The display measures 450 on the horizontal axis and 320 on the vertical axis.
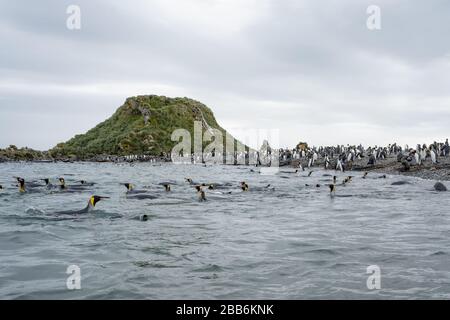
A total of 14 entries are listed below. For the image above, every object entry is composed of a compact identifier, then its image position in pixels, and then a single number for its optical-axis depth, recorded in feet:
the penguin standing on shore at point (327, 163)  168.58
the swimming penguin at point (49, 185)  79.44
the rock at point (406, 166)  122.62
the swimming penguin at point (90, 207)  49.84
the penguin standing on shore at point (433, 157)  124.26
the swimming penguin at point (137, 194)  68.18
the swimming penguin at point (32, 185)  81.66
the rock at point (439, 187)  76.33
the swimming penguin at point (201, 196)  65.67
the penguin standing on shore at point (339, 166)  155.03
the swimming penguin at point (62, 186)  78.74
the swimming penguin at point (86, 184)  89.33
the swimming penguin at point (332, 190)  73.41
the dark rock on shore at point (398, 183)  89.82
